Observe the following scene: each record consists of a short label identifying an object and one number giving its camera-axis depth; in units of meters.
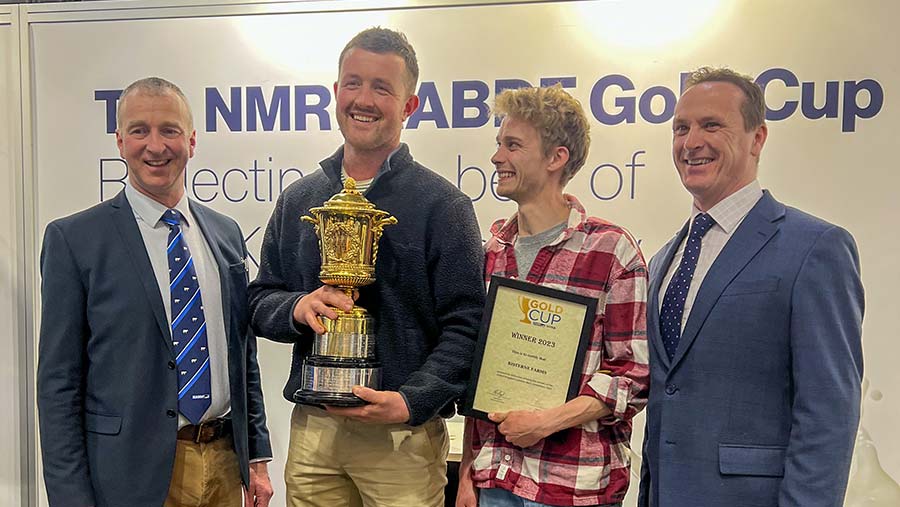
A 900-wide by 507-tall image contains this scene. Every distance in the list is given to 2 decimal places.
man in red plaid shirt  2.09
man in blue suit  1.90
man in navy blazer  2.32
